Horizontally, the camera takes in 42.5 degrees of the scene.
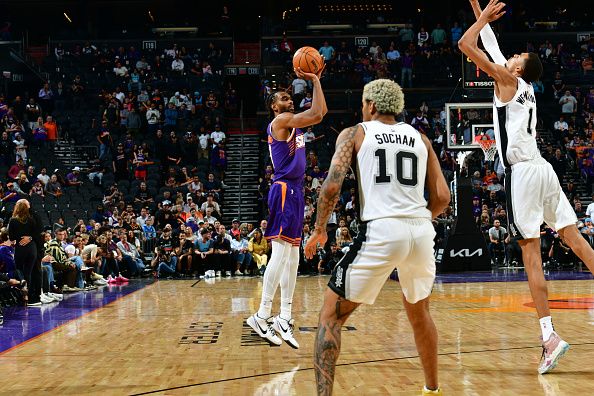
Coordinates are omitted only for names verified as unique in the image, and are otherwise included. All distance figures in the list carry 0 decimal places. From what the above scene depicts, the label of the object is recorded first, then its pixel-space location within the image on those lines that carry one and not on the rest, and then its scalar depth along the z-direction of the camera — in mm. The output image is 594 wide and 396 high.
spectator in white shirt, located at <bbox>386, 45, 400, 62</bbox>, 26228
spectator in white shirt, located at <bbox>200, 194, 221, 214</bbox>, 19297
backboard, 14945
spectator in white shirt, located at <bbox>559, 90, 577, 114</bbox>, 23938
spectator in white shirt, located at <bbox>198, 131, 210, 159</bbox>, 22969
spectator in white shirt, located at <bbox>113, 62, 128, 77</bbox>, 26047
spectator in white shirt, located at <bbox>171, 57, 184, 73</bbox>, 26641
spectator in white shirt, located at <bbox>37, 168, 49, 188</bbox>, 19853
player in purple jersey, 6340
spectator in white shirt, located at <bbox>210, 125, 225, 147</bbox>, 22891
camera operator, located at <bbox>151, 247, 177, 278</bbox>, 16750
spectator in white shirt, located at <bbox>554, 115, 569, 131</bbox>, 23092
